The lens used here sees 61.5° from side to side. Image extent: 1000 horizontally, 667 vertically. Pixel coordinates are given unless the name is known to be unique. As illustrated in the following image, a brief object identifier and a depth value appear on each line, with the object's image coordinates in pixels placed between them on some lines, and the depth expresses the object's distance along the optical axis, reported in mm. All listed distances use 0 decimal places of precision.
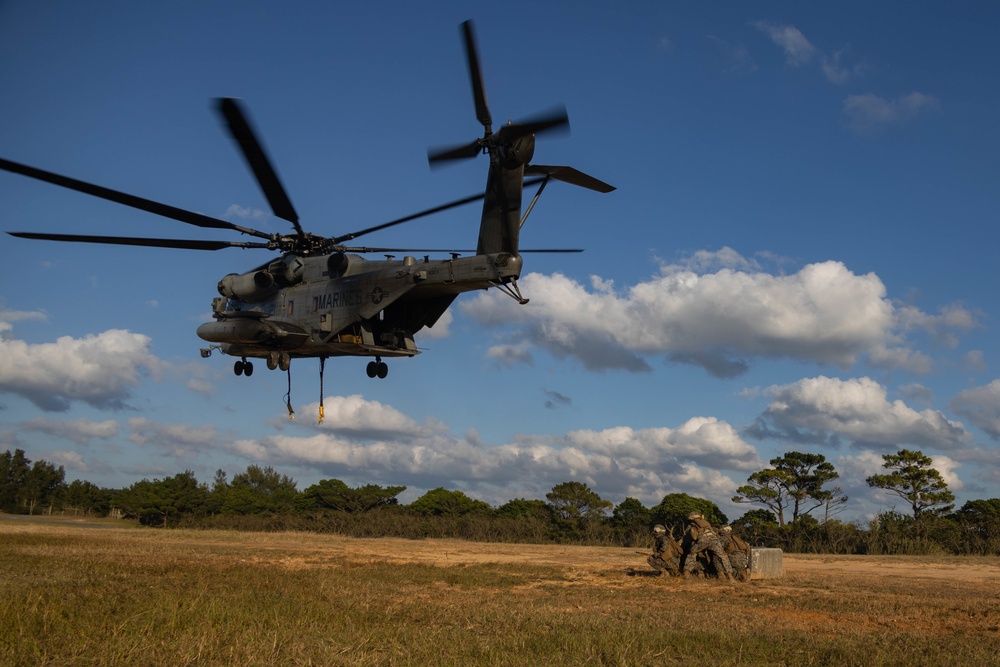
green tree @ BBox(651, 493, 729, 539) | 45219
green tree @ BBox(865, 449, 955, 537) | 42938
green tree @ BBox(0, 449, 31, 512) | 79438
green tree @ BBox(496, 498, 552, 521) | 49562
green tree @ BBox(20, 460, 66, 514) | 80062
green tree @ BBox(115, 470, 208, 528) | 53344
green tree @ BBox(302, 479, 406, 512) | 53969
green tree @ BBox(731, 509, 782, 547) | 42031
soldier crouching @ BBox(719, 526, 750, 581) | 19062
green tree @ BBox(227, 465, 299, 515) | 53812
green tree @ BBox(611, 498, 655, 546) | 43447
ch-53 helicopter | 18141
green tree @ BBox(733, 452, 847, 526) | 44094
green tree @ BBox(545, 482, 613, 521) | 48406
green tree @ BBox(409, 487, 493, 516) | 52969
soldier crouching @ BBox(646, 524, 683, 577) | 19938
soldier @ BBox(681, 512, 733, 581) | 18906
